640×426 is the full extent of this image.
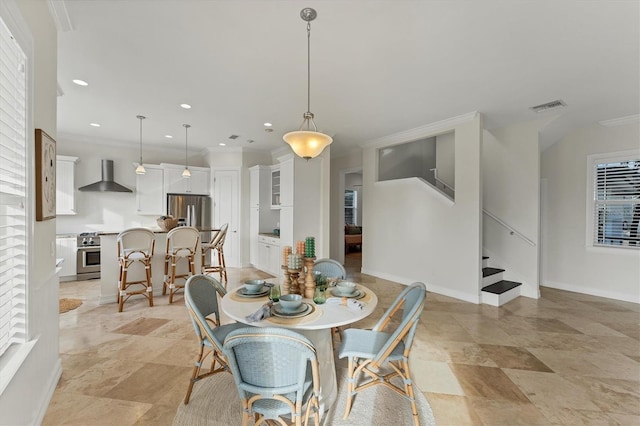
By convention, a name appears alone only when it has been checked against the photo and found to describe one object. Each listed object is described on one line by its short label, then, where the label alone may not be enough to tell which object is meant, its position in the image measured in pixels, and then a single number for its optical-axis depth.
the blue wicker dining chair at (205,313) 1.74
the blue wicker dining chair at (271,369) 1.26
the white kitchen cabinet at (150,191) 6.12
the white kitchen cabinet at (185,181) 6.33
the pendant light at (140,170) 5.37
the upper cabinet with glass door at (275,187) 6.10
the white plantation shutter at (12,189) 1.40
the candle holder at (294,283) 2.13
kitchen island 4.02
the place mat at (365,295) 2.02
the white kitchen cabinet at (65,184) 5.34
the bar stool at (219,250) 4.83
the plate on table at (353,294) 2.07
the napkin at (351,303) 1.83
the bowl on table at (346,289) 2.11
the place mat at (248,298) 2.00
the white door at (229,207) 6.49
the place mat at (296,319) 1.62
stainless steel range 5.26
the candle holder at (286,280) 2.12
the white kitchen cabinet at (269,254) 5.57
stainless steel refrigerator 6.27
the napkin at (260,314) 1.63
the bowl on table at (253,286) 2.13
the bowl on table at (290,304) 1.74
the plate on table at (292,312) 1.70
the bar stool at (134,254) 3.74
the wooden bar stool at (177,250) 4.10
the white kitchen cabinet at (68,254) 5.11
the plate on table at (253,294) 2.09
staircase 4.10
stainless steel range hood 5.66
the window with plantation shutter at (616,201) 4.30
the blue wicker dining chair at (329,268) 2.89
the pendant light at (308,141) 2.34
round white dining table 1.61
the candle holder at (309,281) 2.06
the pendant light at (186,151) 5.02
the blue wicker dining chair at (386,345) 1.71
